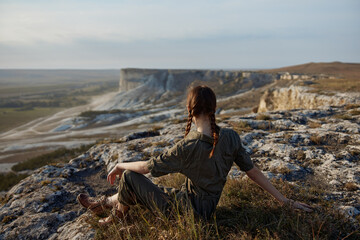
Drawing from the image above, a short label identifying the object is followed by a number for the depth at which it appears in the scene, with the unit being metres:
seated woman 2.40
